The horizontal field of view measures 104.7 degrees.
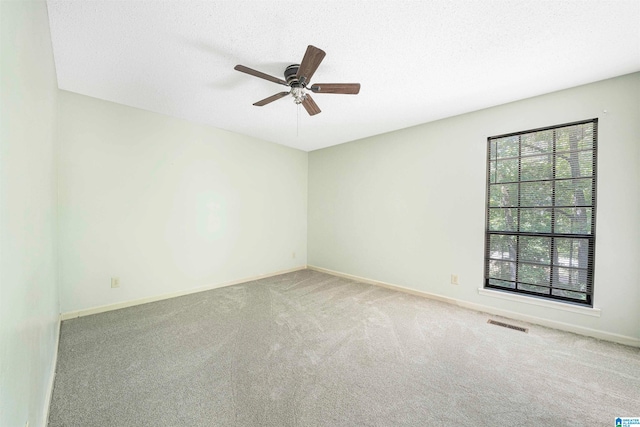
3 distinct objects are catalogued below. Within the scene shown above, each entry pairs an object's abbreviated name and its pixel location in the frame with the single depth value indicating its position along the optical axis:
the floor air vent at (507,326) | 2.63
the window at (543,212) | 2.58
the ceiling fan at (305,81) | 1.74
